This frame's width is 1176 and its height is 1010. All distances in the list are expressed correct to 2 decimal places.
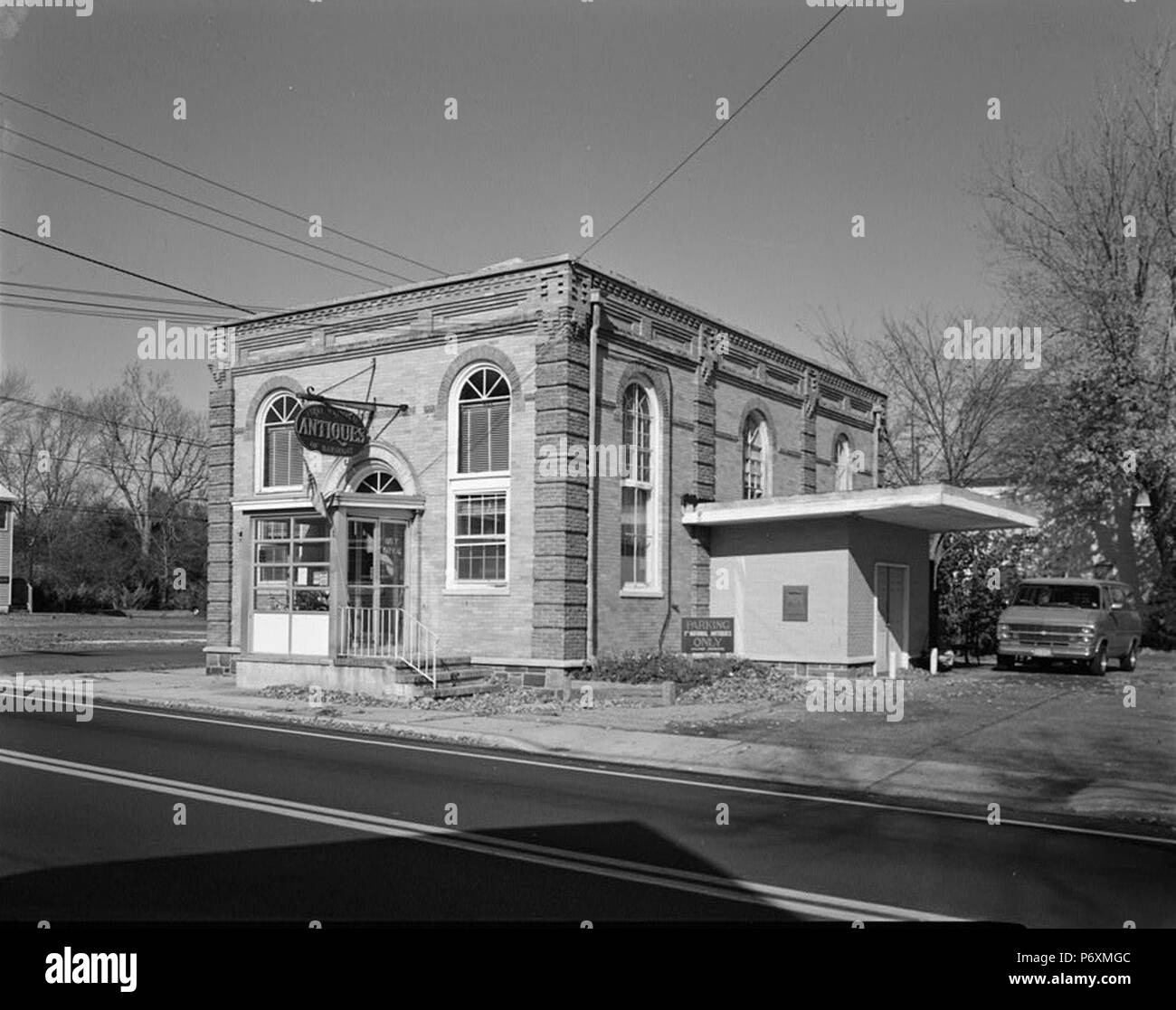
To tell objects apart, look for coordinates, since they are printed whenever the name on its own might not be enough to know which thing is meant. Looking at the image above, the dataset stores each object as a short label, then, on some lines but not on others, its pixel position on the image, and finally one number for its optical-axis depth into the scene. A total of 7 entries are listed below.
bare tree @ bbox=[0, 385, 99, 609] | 46.38
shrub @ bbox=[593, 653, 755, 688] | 18.98
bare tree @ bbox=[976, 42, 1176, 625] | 28.12
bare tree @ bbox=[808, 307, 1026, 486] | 31.16
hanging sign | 19.77
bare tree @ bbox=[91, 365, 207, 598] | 51.06
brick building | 19.73
